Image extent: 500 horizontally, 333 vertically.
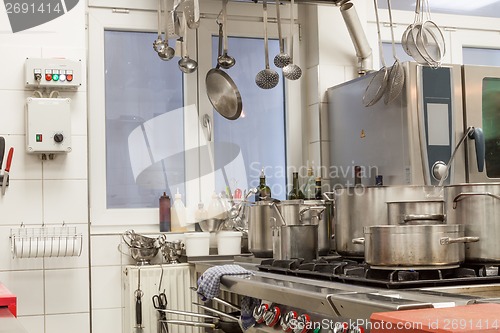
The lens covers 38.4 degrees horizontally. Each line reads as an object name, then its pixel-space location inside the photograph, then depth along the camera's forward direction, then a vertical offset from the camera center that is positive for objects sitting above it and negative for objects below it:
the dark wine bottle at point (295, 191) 3.45 +0.05
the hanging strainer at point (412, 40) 2.96 +0.66
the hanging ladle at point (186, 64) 3.05 +0.59
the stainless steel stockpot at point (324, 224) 2.73 -0.09
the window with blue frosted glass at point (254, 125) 3.54 +0.38
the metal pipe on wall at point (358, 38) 3.48 +0.79
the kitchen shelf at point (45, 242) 2.93 -0.15
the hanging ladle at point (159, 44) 3.02 +0.67
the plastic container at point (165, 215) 3.33 -0.05
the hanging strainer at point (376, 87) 2.93 +0.47
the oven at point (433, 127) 2.93 +0.30
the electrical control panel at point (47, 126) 2.97 +0.33
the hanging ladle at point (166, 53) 3.02 +0.64
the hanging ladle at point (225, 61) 3.12 +0.62
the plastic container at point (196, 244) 3.18 -0.18
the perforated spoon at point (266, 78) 3.07 +0.53
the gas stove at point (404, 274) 1.82 -0.21
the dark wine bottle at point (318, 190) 3.32 +0.05
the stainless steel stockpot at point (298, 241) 2.50 -0.14
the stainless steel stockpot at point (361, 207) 2.26 -0.02
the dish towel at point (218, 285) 2.37 -0.29
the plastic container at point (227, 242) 3.25 -0.18
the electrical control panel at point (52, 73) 3.01 +0.56
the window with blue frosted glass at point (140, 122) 3.37 +0.39
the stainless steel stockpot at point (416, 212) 1.94 -0.04
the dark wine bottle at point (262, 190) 3.40 +0.06
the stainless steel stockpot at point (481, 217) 1.90 -0.05
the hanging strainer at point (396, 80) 2.89 +0.48
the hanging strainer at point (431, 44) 2.96 +0.64
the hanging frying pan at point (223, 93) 3.29 +0.50
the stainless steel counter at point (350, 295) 1.54 -0.23
